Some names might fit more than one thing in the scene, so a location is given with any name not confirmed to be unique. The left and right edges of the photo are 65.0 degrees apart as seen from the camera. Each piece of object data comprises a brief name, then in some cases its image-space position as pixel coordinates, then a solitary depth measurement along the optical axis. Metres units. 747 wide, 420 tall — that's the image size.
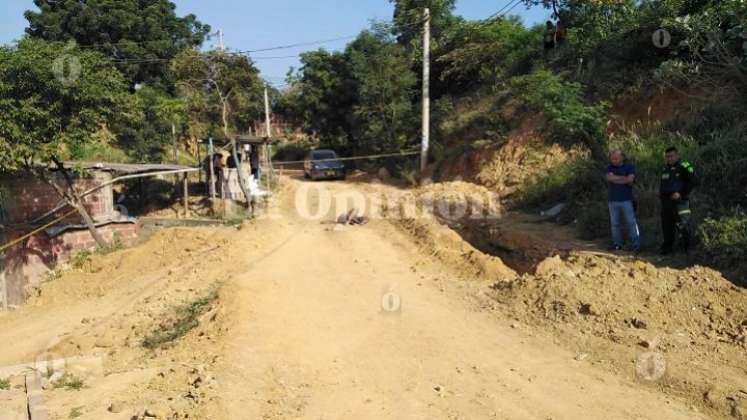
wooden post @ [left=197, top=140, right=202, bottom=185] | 20.91
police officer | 7.55
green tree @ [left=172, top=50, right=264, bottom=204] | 22.92
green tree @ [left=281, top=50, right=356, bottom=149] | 31.47
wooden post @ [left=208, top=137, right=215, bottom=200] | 18.08
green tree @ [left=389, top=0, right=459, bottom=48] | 28.98
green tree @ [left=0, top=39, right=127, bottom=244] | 12.09
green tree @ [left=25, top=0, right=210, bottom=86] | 32.41
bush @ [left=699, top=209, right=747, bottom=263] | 7.05
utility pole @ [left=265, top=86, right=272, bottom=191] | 20.39
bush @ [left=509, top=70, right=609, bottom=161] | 12.18
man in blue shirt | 8.27
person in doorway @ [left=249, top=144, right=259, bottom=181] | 20.86
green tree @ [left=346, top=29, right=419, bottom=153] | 25.44
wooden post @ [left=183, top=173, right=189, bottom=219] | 18.86
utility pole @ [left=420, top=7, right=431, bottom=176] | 20.34
